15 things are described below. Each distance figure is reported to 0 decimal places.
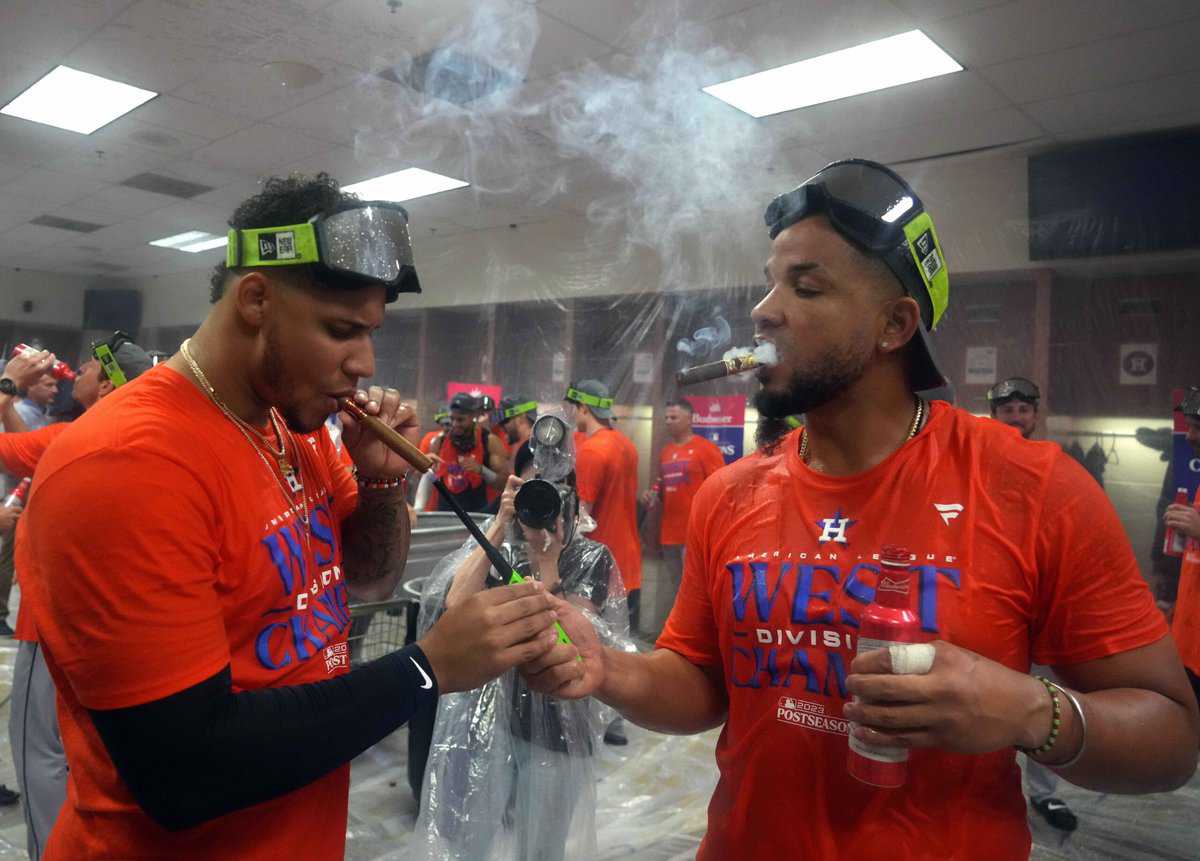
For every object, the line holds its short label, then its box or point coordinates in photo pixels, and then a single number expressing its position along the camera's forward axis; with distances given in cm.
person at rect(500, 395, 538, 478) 607
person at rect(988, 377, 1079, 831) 434
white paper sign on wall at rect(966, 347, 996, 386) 521
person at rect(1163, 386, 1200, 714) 315
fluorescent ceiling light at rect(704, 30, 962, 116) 396
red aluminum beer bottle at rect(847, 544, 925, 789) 99
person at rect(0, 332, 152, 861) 232
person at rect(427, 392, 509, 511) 584
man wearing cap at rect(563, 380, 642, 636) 485
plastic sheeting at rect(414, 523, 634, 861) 225
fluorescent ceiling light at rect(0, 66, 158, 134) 513
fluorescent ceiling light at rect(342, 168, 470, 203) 630
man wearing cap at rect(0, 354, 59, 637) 380
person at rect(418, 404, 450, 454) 659
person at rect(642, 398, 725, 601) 577
